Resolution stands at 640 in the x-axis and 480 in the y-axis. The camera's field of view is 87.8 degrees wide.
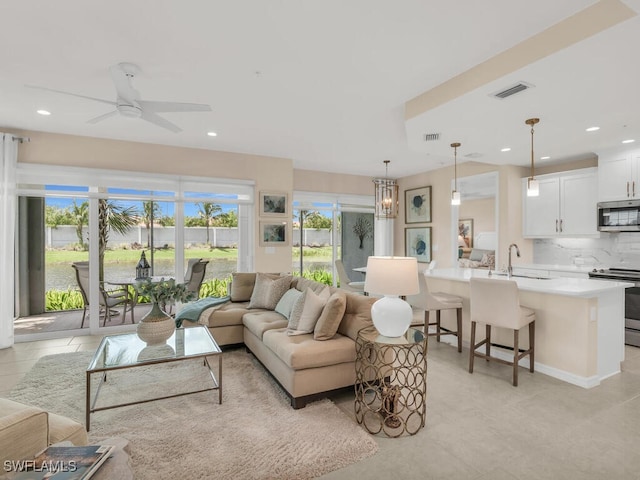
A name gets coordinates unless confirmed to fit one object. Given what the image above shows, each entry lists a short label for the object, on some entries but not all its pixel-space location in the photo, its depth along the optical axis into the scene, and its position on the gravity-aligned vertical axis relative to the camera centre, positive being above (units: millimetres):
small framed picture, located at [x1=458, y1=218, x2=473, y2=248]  9414 +101
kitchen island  3061 -887
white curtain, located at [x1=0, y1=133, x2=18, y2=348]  4215 +85
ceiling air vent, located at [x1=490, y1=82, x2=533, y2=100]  2639 +1208
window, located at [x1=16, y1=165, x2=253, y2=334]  4633 +132
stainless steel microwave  4391 +280
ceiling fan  2693 +1142
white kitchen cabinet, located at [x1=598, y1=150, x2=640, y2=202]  4375 +831
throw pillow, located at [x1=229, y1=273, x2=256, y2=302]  4562 -696
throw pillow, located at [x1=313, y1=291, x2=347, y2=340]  2832 -703
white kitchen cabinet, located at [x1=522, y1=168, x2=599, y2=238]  4891 +472
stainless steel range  4149 -919
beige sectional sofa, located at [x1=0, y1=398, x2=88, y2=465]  1234 -795
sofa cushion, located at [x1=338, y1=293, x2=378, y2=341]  2857 -698
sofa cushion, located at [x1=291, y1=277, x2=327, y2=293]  3658 -572
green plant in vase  3000 -680
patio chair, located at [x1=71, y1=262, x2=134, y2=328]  4801 -870
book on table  1058 -763
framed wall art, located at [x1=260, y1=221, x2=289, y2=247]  5727 +44
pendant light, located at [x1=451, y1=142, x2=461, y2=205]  4555 +550
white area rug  1985 -1361
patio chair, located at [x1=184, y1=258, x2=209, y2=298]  5246 -593
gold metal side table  2357 -1183
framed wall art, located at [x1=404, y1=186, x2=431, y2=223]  7075 +697
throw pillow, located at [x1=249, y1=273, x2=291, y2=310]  4188 -709
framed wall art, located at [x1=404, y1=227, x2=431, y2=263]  7086 -139
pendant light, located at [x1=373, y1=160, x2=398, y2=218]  7129 +891
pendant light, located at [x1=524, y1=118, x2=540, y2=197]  3494 +541
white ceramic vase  2994 -835
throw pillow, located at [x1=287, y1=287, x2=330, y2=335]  3031 -709
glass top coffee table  2506 -972
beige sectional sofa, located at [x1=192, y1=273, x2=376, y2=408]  2639 -933
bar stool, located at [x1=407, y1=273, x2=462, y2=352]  3821 -778
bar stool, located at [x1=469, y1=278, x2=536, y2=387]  3086 -725
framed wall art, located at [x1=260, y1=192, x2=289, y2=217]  5754 +571
